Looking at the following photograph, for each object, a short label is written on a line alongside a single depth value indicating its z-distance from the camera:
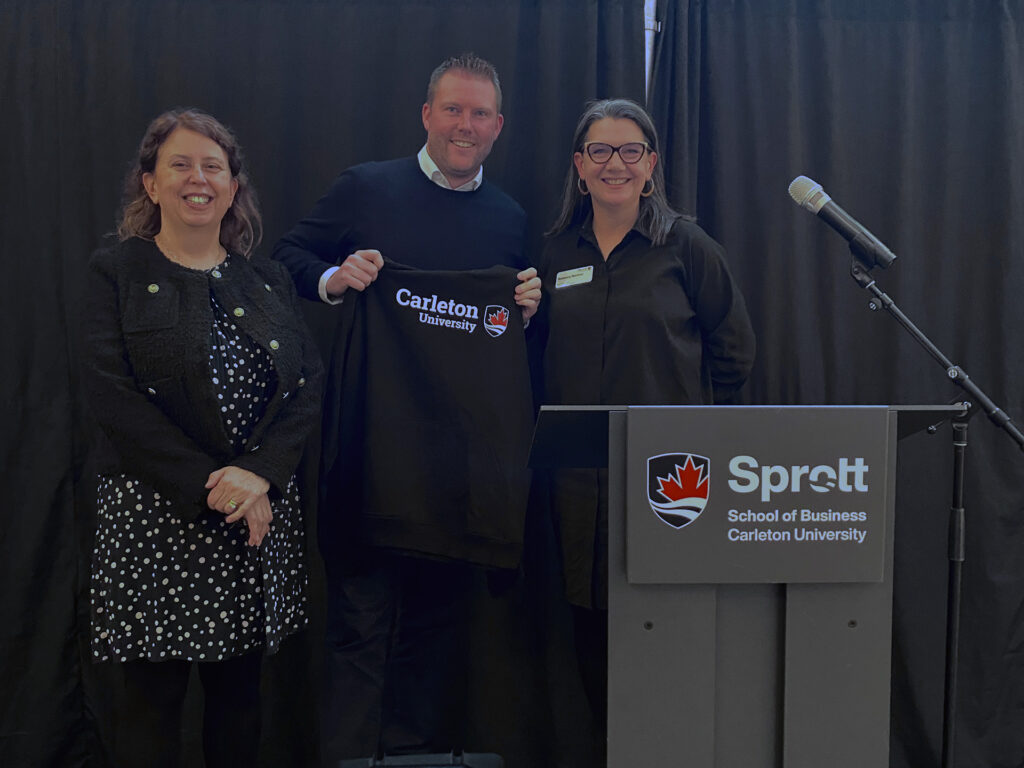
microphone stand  1.80
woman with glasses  2.06
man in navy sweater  2.16
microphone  1.82
